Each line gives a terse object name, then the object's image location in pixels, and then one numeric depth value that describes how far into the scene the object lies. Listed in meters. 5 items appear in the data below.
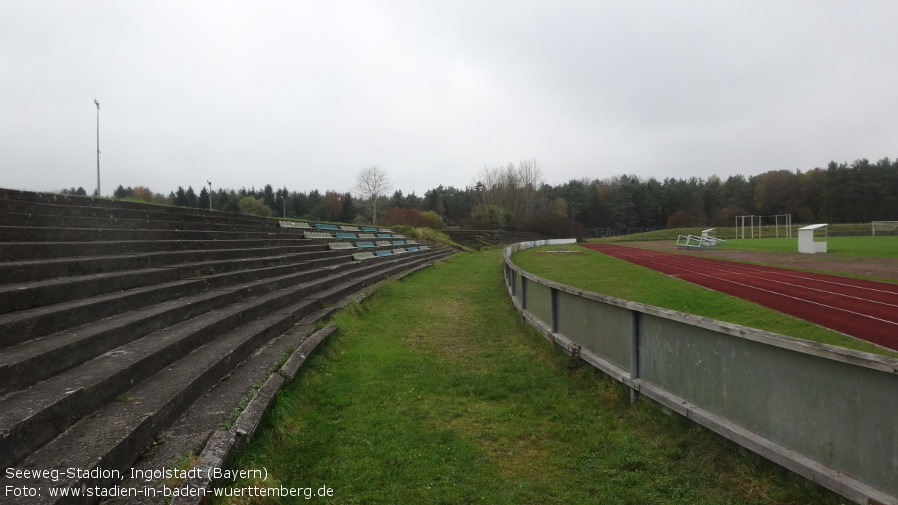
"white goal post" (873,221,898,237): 60.78
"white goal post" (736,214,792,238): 87.93
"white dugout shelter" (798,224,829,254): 28.77
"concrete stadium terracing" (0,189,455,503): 3.04
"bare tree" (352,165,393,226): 65.56
